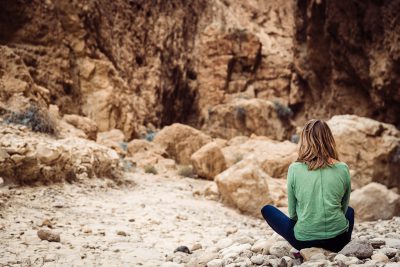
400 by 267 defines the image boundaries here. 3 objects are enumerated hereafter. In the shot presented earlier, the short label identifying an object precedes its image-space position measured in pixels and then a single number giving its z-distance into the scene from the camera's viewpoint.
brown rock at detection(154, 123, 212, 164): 13.06
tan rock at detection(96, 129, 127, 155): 11.93
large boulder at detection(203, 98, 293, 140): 18.48
